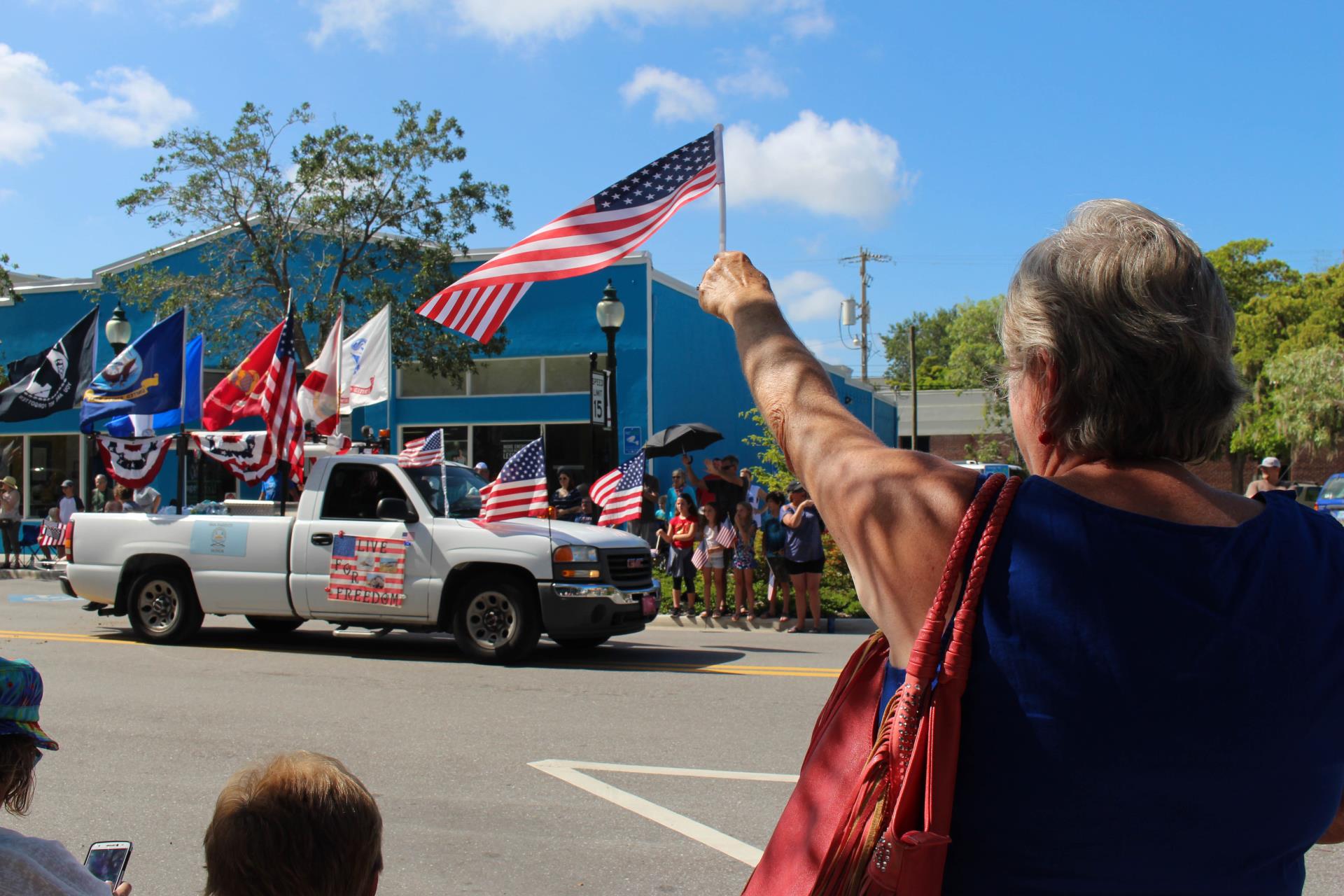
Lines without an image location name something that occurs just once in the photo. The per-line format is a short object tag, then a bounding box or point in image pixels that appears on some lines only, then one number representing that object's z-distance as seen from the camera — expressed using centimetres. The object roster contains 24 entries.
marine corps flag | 1348
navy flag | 1419
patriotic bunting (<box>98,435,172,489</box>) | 1407
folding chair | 2404
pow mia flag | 1628
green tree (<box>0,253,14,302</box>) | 2512
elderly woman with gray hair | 138
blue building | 2531
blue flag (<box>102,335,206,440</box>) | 1423
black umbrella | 1984
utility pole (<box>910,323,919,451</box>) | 4684
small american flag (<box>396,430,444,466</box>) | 1166
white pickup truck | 1102
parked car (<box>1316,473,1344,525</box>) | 2433
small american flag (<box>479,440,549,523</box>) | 1130
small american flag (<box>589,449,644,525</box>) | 1486
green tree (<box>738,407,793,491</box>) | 2192
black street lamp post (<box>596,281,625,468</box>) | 1664
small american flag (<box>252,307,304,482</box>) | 1273
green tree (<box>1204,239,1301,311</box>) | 4519
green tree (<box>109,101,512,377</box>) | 2191
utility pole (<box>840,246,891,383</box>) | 6272
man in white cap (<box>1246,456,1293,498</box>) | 1491
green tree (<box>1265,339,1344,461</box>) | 3706
